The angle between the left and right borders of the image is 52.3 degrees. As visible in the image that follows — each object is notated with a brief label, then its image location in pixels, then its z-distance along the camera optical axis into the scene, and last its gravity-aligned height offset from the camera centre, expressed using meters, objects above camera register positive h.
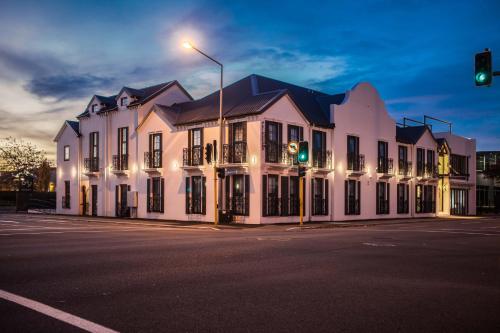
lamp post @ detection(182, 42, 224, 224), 25.87 +1.67
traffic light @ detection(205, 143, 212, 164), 26.30 +1.64
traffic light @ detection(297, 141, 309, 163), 24.98 +1.52
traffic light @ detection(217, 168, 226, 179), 26.61 +0.50
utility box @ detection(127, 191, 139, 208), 35.84 -1.17
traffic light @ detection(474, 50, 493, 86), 15.12 +3.40
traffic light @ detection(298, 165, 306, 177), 26.08 +0.61
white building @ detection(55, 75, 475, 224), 30.06 +1.84
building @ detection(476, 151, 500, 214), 63.68 -0.23
